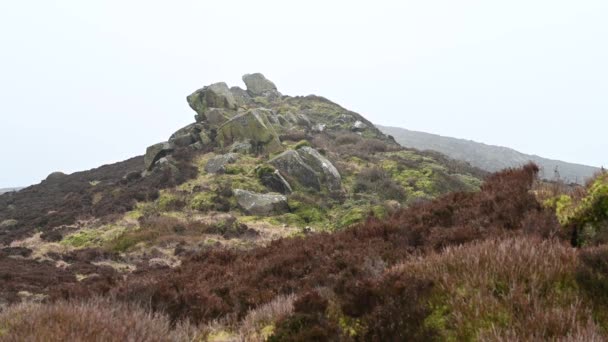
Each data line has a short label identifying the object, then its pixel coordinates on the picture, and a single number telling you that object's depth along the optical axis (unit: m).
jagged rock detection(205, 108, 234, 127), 34.12
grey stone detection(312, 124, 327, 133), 40.38
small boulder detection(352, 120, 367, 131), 44.88
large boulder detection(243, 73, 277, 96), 60.81
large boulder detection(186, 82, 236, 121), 37.09
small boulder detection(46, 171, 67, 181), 38.52
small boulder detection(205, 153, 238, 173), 26.03
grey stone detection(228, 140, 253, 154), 28.92
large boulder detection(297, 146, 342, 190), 24.39
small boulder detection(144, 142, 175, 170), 30.81
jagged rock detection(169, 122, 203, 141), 33.88
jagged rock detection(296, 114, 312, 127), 41.84
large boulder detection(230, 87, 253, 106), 52.94
